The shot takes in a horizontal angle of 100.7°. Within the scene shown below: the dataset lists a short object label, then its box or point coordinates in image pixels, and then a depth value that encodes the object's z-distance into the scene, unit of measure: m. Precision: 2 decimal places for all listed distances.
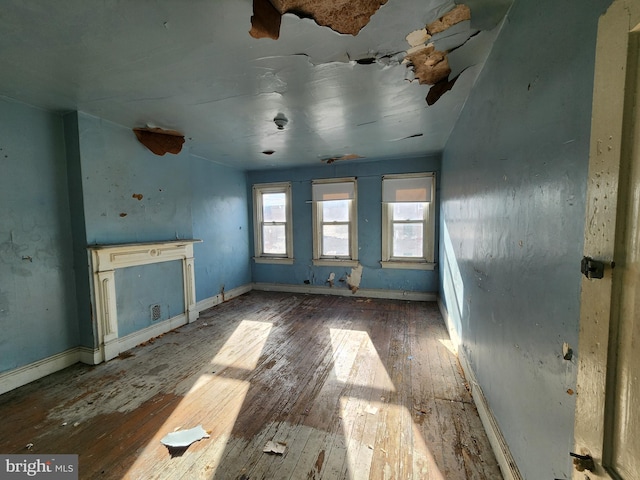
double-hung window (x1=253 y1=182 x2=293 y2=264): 5.23
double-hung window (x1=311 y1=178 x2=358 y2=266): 4.81
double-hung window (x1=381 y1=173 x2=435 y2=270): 4.41
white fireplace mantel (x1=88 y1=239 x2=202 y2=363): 2.61
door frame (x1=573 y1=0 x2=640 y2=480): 0.52
